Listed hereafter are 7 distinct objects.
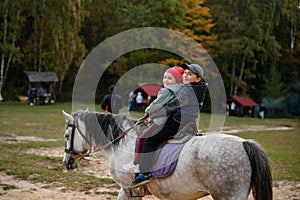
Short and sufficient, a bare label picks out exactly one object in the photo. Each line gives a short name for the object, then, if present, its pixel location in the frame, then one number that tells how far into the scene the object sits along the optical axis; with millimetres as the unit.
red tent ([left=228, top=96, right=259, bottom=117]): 37269
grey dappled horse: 4887
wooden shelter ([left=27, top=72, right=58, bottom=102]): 36812
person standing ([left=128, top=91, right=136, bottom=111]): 31350
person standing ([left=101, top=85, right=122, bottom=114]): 14688
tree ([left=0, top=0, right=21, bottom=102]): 34231
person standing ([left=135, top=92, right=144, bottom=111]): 32812
